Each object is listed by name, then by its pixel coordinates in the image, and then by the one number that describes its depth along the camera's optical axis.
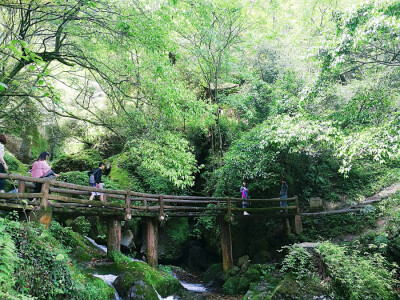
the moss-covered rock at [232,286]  10.57
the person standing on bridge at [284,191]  13.66
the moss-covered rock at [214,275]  11.97
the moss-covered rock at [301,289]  6.74
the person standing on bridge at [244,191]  13.64
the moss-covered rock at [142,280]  7.62
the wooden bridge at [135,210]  6.57
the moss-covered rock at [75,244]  9.13
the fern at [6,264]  3.79
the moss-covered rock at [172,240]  13.91
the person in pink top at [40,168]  7.67
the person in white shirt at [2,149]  7.06
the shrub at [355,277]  6.64
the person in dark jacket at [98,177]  9.58
